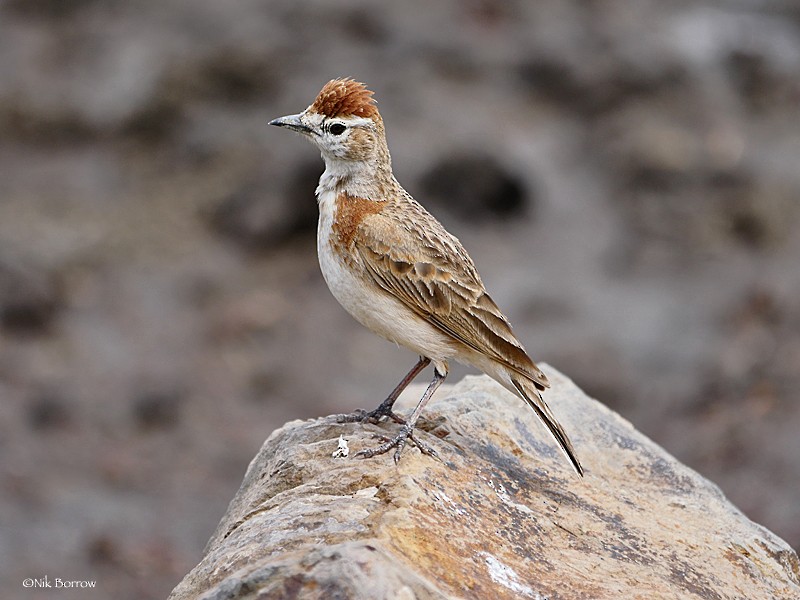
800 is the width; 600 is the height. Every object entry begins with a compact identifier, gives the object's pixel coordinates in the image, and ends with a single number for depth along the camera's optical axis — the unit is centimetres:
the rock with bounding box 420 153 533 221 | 1666
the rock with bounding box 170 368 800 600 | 512
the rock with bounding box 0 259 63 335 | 1442
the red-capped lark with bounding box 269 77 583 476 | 720
